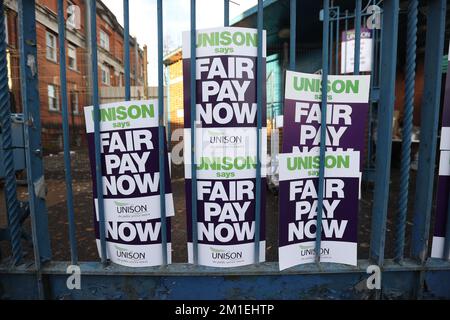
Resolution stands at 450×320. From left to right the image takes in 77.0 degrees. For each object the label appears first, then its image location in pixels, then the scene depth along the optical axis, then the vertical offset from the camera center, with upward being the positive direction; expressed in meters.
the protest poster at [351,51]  5.45 +1.63
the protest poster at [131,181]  1.89 -0.31
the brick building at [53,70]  10.80 +3.17
